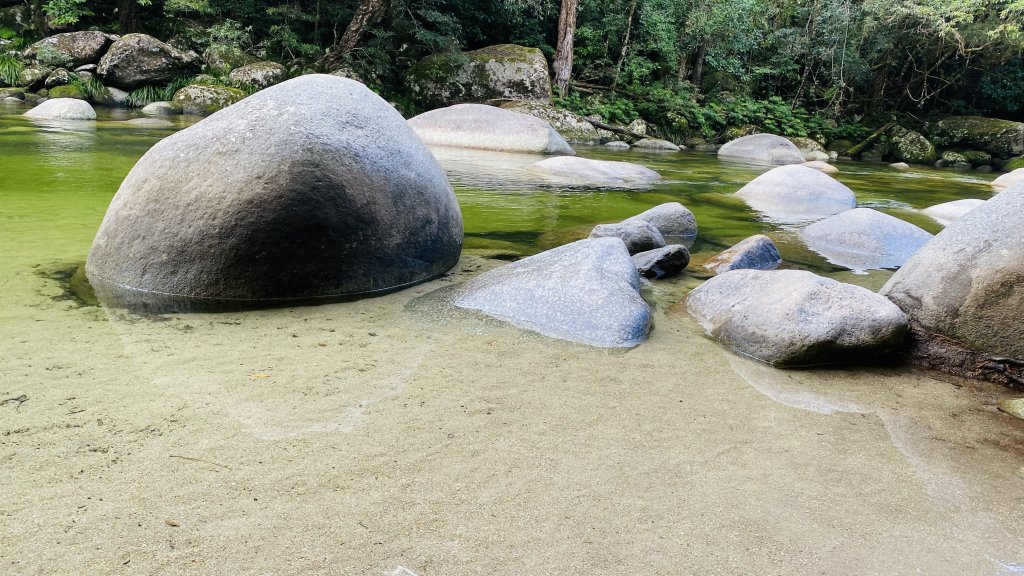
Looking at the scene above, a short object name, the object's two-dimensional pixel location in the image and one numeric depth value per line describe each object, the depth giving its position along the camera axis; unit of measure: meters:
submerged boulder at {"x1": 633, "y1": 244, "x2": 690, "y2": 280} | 4.29
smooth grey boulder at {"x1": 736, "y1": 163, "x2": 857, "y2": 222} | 7.62
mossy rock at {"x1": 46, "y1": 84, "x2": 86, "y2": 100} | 14.57
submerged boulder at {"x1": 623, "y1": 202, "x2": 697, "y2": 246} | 5.56
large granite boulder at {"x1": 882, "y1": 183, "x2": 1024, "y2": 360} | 3.00
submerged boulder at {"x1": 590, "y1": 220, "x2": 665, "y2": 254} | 4.79
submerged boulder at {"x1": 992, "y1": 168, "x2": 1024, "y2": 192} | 10.83
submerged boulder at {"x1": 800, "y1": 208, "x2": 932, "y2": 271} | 5.14
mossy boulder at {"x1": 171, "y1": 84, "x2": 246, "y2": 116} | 14.53
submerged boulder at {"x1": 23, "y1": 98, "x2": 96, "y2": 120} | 12.05
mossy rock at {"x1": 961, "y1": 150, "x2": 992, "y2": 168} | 18.11
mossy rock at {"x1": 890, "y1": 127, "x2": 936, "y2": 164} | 18.22
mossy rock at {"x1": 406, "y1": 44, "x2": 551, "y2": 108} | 16.22
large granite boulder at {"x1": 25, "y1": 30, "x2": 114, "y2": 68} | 15.63
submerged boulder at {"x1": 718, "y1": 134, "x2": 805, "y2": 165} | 15.16
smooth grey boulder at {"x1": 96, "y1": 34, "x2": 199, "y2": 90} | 15.52
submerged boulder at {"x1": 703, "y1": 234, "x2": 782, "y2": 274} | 4.49
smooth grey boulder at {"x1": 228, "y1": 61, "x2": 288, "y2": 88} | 15.88
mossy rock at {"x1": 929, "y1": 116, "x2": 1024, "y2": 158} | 18.25
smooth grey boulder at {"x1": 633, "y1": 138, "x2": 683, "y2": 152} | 16.49
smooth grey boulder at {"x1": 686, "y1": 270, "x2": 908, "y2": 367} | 2.96
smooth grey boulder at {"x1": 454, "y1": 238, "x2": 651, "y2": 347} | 3.11
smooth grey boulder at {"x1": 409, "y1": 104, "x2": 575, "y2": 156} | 12.11
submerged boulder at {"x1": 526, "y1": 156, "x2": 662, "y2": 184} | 9.09
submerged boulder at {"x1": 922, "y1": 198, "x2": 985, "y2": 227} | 7.28
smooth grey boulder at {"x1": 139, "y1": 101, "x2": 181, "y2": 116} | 13.94
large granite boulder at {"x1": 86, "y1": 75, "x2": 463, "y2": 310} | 3.26
